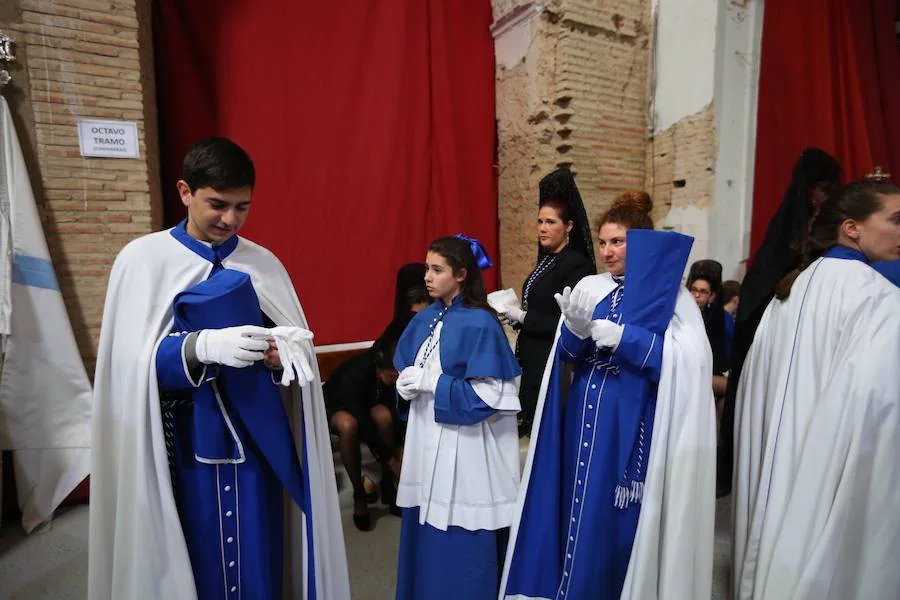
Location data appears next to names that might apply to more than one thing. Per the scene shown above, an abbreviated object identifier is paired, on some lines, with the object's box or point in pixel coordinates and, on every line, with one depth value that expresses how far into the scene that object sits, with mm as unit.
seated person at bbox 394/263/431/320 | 3340
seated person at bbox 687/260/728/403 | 3846
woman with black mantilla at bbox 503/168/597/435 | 2830
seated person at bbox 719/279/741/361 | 4430
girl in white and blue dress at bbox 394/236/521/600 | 2062
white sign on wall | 3266
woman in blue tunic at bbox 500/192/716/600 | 1861
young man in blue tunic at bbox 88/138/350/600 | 1489
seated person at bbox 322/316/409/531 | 3418
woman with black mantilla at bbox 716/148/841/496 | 2436
